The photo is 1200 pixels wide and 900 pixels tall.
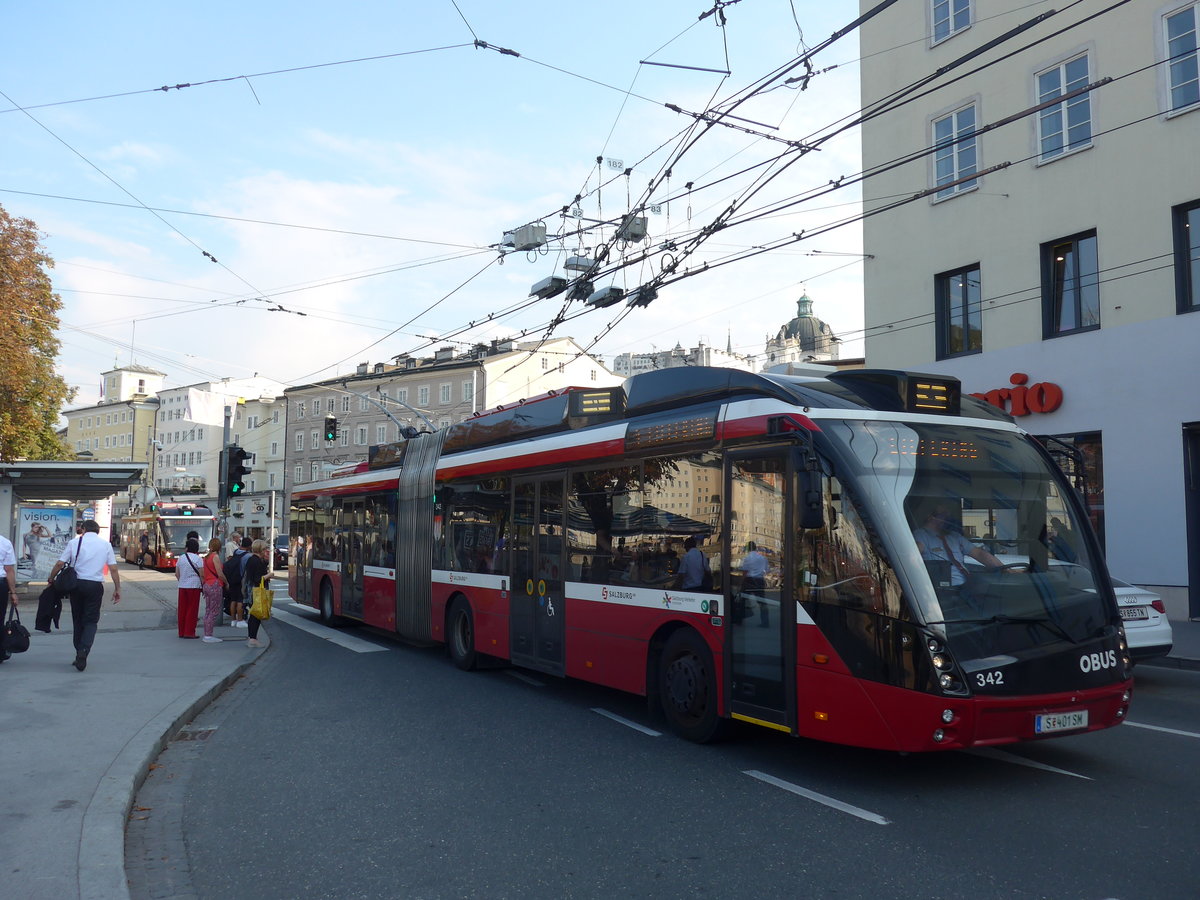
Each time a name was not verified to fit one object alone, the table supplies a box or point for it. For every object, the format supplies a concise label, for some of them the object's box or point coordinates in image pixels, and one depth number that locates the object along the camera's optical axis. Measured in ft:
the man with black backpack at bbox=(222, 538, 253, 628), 56.44
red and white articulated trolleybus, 20.47
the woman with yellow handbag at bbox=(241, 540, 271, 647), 48.67
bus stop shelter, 74.79
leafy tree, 80.69
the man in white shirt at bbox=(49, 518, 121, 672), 35.91
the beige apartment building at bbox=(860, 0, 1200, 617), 56.75
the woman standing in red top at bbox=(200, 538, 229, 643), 50.62
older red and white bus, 147.23
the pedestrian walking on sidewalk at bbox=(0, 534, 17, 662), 34.24
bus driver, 21.06
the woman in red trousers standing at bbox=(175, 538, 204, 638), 50.11
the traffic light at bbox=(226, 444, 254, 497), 66.80
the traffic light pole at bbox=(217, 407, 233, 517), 66.39
